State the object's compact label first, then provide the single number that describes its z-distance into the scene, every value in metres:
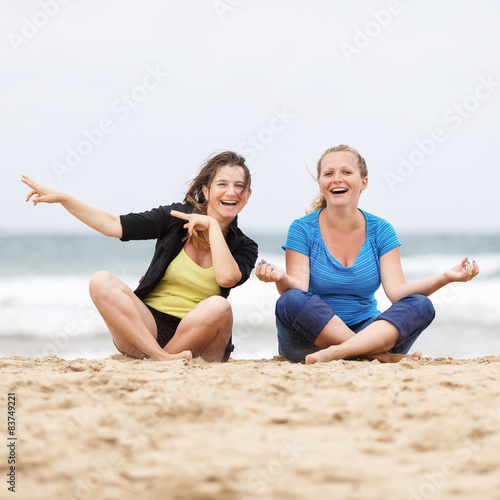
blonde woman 5.94
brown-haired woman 5.94
